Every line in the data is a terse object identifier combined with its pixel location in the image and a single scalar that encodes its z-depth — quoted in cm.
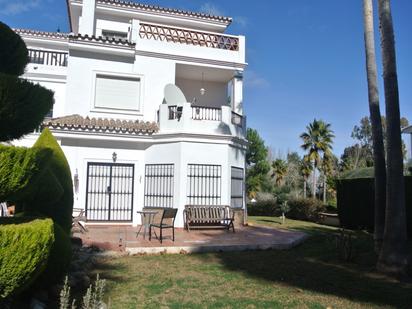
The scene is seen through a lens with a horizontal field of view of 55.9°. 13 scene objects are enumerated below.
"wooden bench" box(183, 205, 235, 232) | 1486
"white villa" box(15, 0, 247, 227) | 1634
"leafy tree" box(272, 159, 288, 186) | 4156
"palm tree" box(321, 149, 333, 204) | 3812
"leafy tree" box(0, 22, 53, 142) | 478
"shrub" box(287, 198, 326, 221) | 2428
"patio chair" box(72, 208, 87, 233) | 1350
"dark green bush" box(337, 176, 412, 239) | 1672
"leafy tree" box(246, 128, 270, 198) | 3672
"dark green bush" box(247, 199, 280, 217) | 2752
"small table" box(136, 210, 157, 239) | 1261
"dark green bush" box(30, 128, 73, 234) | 741
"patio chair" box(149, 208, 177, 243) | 1166
